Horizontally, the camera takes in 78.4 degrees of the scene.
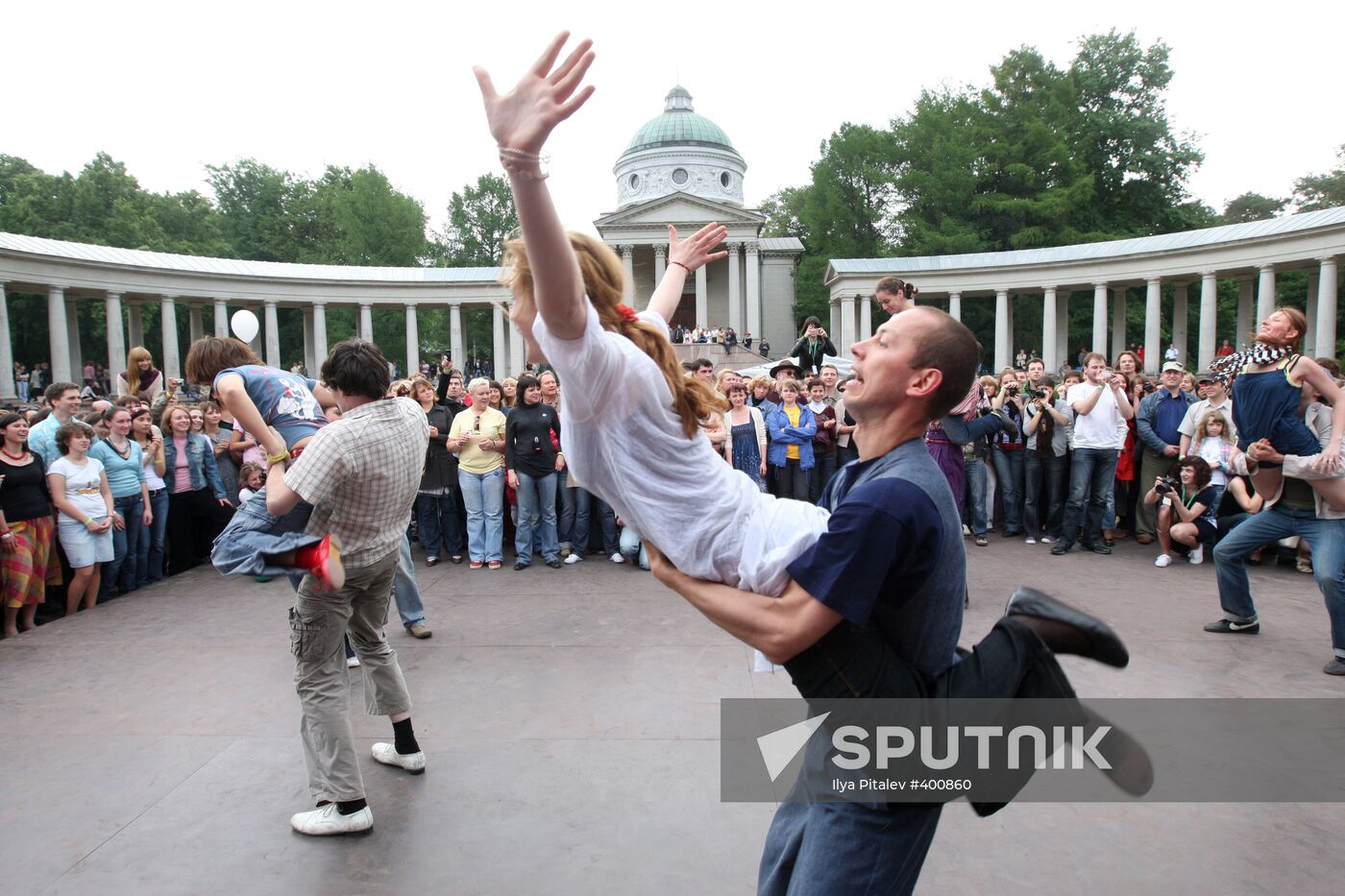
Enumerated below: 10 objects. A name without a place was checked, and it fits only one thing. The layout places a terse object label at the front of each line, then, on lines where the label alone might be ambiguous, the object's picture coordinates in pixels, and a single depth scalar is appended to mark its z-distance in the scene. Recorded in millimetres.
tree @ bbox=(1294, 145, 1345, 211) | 53500
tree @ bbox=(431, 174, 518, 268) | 72375
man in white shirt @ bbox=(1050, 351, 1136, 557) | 9695
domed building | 52781
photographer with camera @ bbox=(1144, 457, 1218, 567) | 9047
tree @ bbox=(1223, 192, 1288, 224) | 59631
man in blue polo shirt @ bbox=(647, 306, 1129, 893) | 1844
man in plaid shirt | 3697
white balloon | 15617
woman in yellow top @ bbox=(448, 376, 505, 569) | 9500
